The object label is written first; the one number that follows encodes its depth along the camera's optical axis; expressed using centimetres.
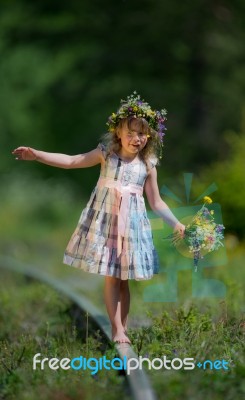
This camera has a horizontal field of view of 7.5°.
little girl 958
